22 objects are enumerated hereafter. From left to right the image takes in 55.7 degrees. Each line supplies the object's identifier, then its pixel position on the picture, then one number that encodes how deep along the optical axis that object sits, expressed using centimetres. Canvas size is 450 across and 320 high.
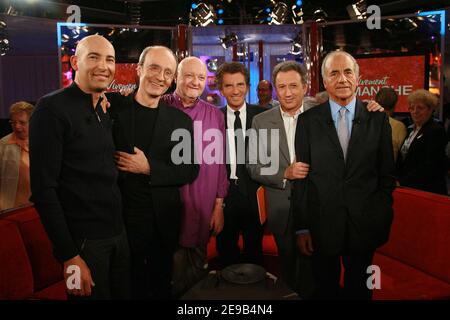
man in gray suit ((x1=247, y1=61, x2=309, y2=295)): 181
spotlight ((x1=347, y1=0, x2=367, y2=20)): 557
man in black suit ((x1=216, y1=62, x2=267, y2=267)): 205
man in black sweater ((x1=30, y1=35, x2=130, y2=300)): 133
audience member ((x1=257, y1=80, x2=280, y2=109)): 356
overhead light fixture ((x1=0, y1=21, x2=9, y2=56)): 519
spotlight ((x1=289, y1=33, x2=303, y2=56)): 539
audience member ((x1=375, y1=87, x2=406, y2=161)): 283
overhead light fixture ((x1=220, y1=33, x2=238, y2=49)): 530
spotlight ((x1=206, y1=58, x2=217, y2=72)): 591
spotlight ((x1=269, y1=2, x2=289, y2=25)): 629
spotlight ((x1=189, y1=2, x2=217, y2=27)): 606
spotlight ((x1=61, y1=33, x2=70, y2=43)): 365
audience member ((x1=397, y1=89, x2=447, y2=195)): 249
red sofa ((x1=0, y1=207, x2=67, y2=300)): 188
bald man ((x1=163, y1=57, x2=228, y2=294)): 185
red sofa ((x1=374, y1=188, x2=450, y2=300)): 204
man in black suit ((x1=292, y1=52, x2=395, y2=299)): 160
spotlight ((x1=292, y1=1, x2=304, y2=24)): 674
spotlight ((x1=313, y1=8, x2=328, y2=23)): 669
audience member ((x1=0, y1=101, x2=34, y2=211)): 220
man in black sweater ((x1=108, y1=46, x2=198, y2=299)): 165
